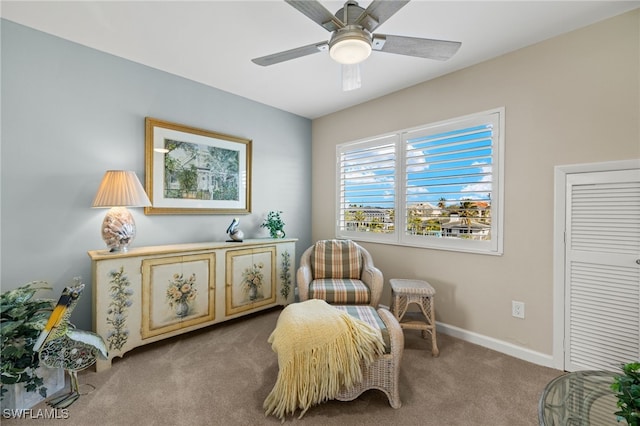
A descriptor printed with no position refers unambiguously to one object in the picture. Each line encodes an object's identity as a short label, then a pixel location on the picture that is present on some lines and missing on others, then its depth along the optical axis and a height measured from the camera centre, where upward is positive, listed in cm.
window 249 +26
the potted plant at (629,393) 88 -61
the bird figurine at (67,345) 160 -86
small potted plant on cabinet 348 -20
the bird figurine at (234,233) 301 -26
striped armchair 247 -66
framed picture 267 +42
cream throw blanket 156 -86
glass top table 104 -78
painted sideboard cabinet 209 -72
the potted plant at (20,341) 157 -78
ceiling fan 135 +98
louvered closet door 185 -42
